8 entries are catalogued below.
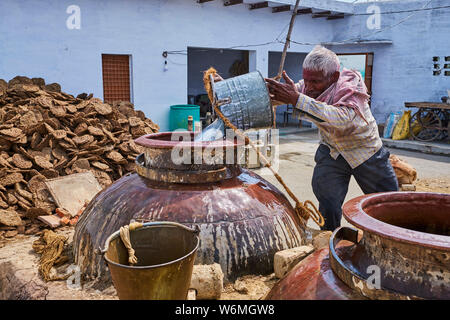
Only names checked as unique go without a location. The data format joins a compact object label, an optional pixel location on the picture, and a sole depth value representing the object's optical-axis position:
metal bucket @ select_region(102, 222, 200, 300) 1.71
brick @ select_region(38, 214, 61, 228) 4.71
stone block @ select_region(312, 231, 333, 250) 2.81
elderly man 2.89
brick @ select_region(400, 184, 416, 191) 6.77
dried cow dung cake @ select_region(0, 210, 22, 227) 4.70
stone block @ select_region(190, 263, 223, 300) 2.50
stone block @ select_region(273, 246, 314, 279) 2.66
